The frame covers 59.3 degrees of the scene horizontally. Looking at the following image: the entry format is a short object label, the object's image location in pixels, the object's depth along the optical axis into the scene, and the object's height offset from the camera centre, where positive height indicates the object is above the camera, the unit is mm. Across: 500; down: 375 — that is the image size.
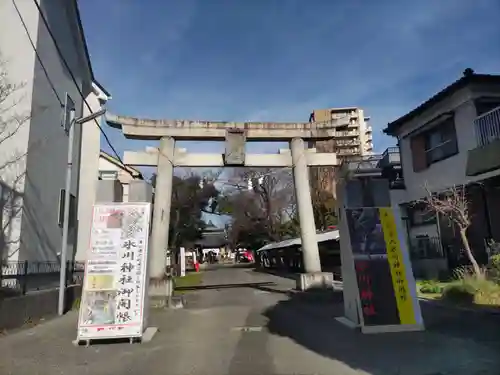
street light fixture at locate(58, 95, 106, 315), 11716 +1663
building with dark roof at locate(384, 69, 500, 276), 14297 +3997
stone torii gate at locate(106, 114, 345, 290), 14719 +4181
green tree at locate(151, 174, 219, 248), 41562 +6830
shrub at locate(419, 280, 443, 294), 12913 -681
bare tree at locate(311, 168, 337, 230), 40322 +7010
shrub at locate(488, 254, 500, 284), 10555 -151
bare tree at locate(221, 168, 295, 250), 43312 +7356
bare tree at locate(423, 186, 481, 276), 12839 +1797
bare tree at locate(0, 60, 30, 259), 11195 +3244
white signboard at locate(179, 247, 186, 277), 32856 +1229
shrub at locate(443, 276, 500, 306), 10172 -684
